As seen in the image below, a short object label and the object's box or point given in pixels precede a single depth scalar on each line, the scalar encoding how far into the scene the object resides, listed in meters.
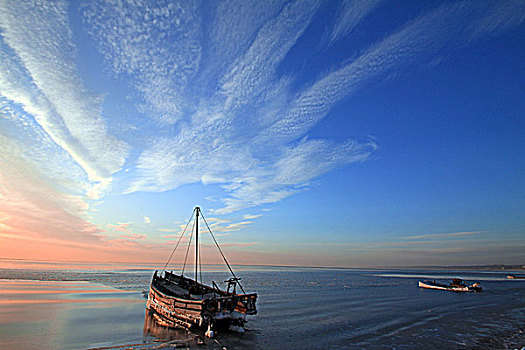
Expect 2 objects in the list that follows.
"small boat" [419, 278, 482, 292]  47.00
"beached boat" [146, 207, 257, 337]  17.73
